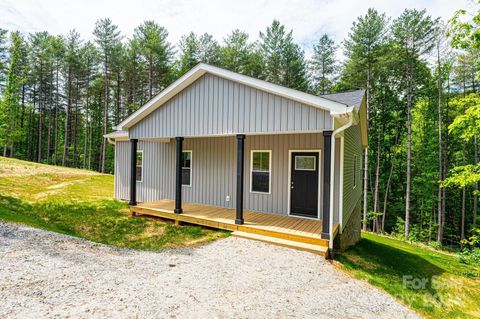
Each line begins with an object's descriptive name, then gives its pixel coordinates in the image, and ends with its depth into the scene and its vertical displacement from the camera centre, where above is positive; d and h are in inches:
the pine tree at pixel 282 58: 762.2 +344.7
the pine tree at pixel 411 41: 519.8 +285.2
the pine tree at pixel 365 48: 575.8 +293.1
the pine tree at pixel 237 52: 766.5 +359.6
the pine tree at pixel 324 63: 776.9 +336.7
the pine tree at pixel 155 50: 746.2 +356.3
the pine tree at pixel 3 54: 880.4 +397.7
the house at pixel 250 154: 207.6 +10.5
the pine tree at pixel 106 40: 793.6 +410.5
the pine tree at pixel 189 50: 791.7 +377.9
